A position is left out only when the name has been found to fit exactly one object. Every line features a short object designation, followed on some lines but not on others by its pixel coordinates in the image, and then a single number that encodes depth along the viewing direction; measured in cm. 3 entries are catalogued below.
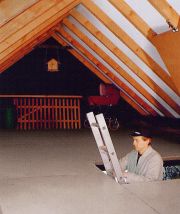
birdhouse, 884
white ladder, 323
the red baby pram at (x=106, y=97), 831
